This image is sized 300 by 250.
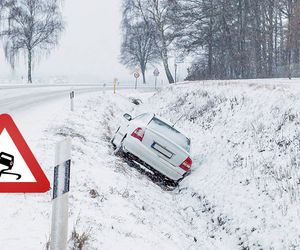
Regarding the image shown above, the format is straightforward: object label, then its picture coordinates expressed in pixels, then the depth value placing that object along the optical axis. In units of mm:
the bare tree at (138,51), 58338
